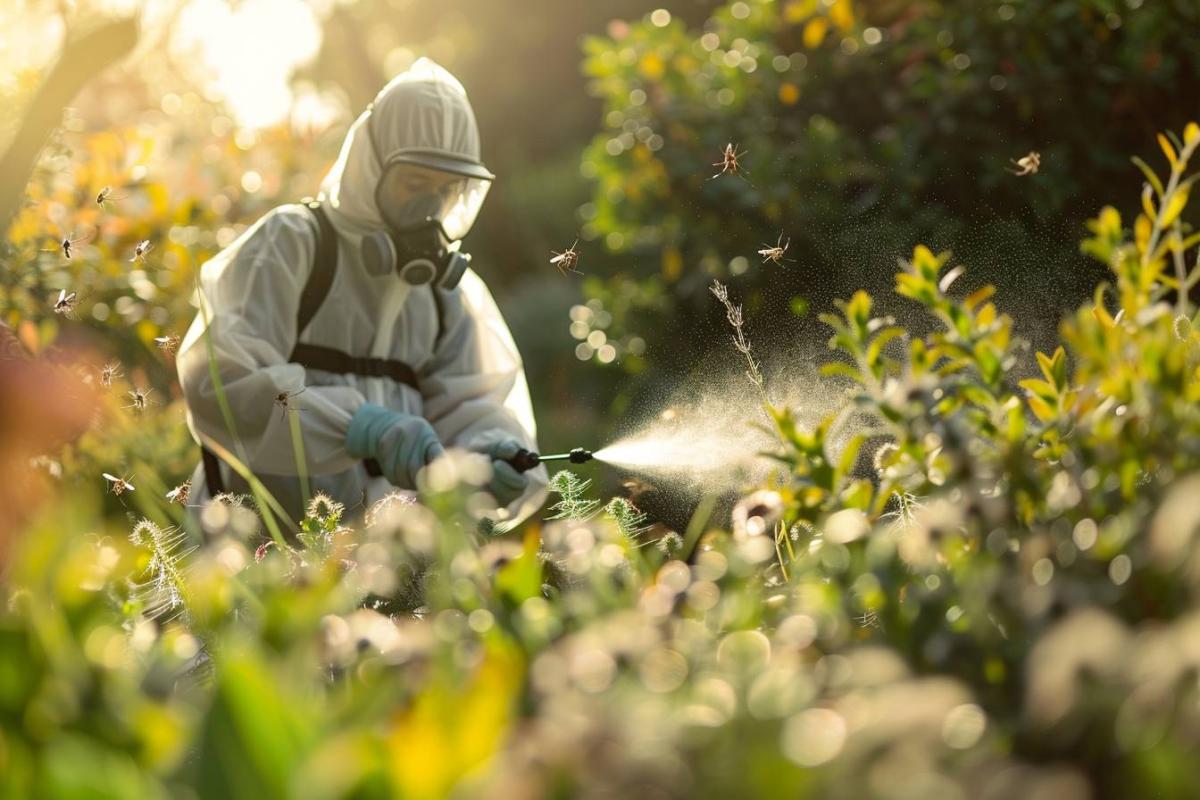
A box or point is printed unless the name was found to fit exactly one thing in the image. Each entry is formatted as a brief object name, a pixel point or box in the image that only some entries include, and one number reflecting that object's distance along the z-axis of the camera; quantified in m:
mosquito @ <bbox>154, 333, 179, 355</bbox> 2.63
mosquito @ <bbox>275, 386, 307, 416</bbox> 2.92
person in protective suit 3.23
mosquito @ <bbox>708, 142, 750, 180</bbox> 2.83
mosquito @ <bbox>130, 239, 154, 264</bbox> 2.62
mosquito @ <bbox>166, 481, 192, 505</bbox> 2.84
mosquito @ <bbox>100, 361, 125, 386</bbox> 2.79
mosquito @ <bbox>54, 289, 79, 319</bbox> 2.64
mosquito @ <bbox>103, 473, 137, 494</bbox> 2.85
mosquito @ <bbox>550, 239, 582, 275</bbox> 3.04
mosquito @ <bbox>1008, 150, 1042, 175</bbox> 2.67
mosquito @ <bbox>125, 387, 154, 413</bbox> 2.96
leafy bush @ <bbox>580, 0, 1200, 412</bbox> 5.16
